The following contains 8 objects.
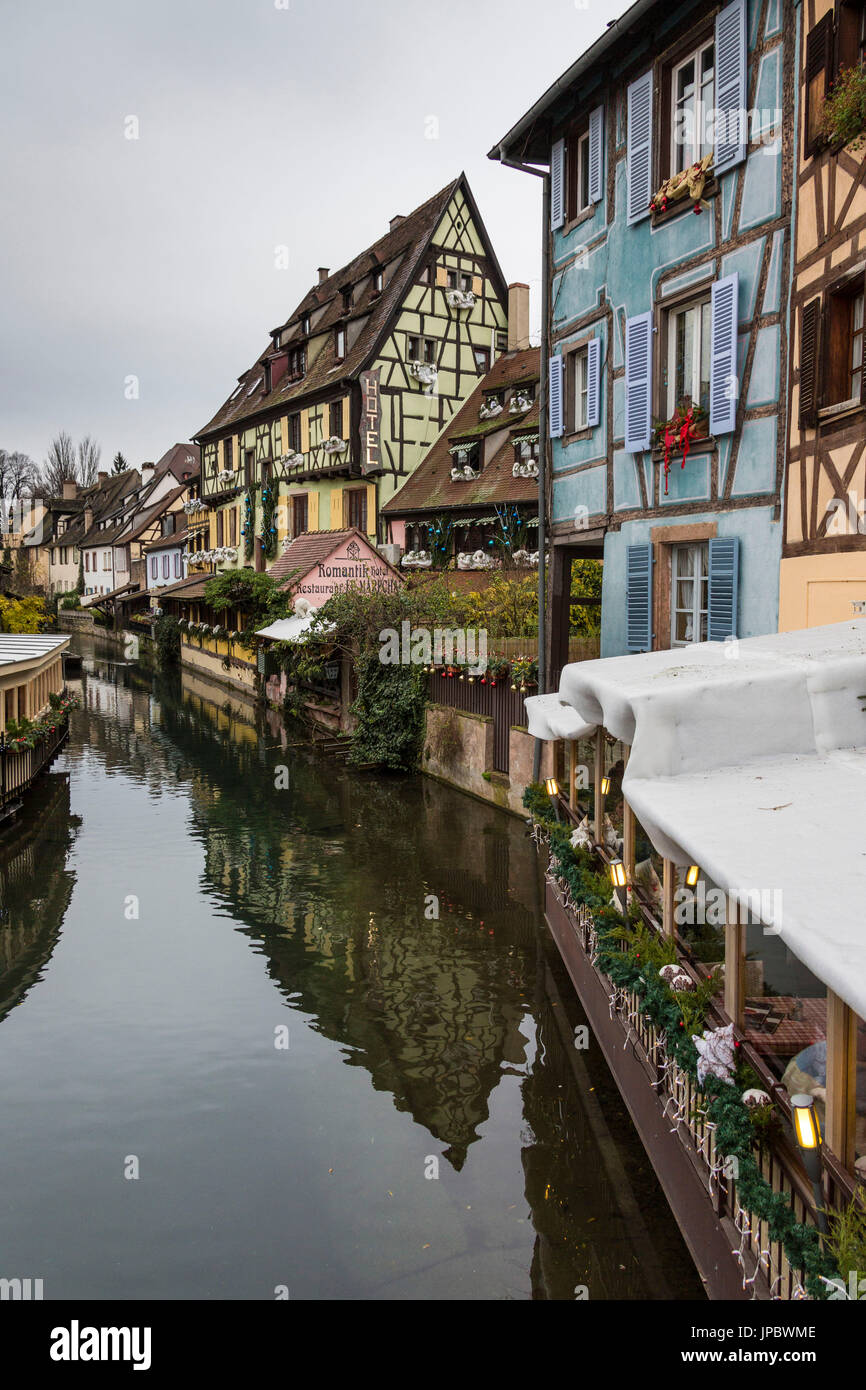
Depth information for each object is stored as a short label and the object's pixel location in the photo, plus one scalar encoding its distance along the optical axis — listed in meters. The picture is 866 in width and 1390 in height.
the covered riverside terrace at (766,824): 3.29
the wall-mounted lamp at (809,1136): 3.52
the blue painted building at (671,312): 9.98
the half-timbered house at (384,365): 27.48
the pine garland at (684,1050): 3.47
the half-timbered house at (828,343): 8.30
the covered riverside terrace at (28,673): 15.73
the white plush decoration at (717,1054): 4.38
